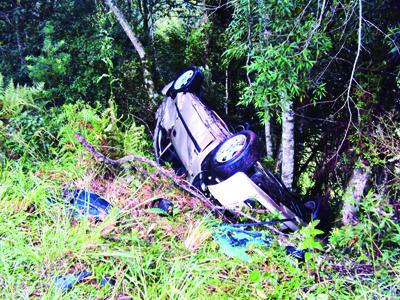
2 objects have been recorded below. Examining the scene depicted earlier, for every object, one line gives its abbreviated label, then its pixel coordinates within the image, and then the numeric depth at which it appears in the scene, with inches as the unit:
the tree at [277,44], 124.6
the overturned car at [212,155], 134.4
